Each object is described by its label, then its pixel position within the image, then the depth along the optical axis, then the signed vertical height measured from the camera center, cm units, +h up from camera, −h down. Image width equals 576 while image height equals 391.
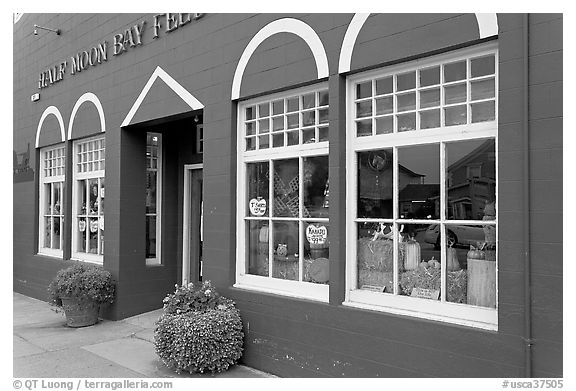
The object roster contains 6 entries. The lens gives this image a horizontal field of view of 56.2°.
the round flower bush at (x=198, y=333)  521 -131
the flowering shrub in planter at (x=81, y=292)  762 -131
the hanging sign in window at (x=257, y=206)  585 -7
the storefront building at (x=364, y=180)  369 +17
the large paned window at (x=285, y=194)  529 +6
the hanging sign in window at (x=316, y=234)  528 -34
